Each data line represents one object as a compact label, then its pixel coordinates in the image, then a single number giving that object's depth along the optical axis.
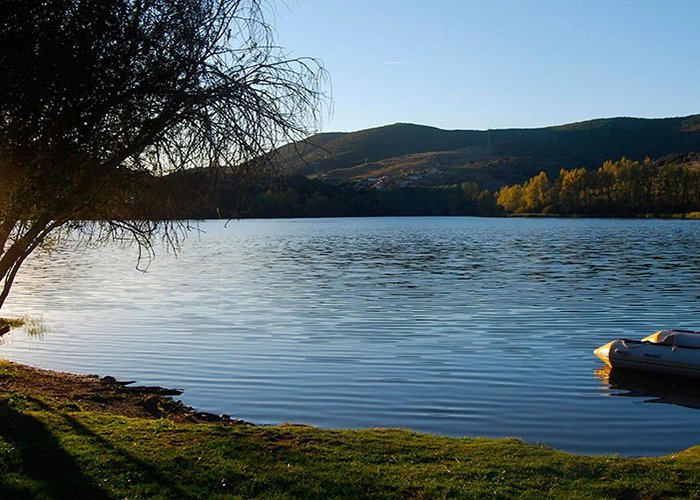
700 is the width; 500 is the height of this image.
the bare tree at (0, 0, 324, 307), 9.98
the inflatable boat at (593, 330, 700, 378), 21.19
